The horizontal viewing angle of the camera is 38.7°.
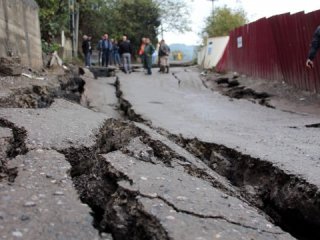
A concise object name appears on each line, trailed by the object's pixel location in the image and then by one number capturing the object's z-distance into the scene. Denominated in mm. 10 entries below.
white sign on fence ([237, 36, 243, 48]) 16734
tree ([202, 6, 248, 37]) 34125
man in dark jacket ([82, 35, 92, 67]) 18433
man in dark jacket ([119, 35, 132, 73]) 17859
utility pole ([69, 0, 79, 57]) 20281
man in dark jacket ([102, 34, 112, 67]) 19344
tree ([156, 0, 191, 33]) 33938
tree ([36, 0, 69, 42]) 14023
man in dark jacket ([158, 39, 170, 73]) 18172
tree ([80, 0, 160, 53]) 26844
